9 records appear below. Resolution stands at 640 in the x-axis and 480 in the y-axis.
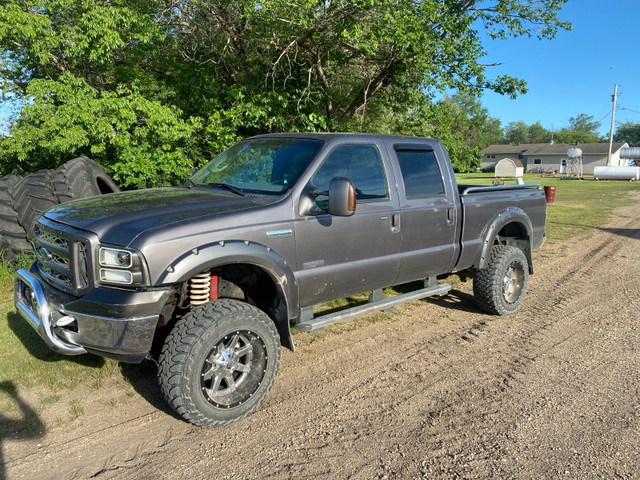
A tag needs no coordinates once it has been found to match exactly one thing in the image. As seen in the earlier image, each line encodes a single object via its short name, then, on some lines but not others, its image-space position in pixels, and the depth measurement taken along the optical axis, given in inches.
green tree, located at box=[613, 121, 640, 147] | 3814.0
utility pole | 1973.8
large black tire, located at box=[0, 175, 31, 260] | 240.2
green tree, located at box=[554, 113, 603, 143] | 3823.6
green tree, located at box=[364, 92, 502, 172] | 414.9
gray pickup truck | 118.2
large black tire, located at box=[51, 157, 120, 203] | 240.5
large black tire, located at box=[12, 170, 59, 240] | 237.8
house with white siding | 2501.2
